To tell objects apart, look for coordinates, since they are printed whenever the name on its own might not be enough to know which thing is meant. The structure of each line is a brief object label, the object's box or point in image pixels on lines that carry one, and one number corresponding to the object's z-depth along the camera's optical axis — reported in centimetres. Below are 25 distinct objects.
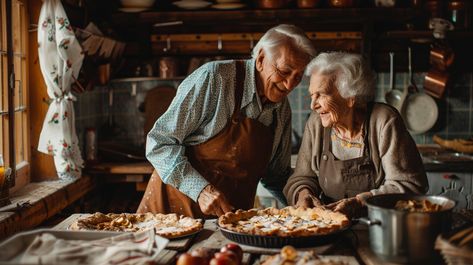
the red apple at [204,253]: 183
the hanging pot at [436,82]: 510
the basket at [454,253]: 160
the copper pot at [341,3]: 471
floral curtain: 376
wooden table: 199
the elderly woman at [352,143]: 268
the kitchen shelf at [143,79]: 514
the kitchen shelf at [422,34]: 498
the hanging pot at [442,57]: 503
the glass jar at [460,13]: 509
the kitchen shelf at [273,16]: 470
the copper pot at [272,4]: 473
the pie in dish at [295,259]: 177
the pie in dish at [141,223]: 222
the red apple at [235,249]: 189
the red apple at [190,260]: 179
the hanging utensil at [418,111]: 517
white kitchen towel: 166
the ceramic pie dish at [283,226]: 208
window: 331
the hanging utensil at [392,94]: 518
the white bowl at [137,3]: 480
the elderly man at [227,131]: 276
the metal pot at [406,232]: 182
